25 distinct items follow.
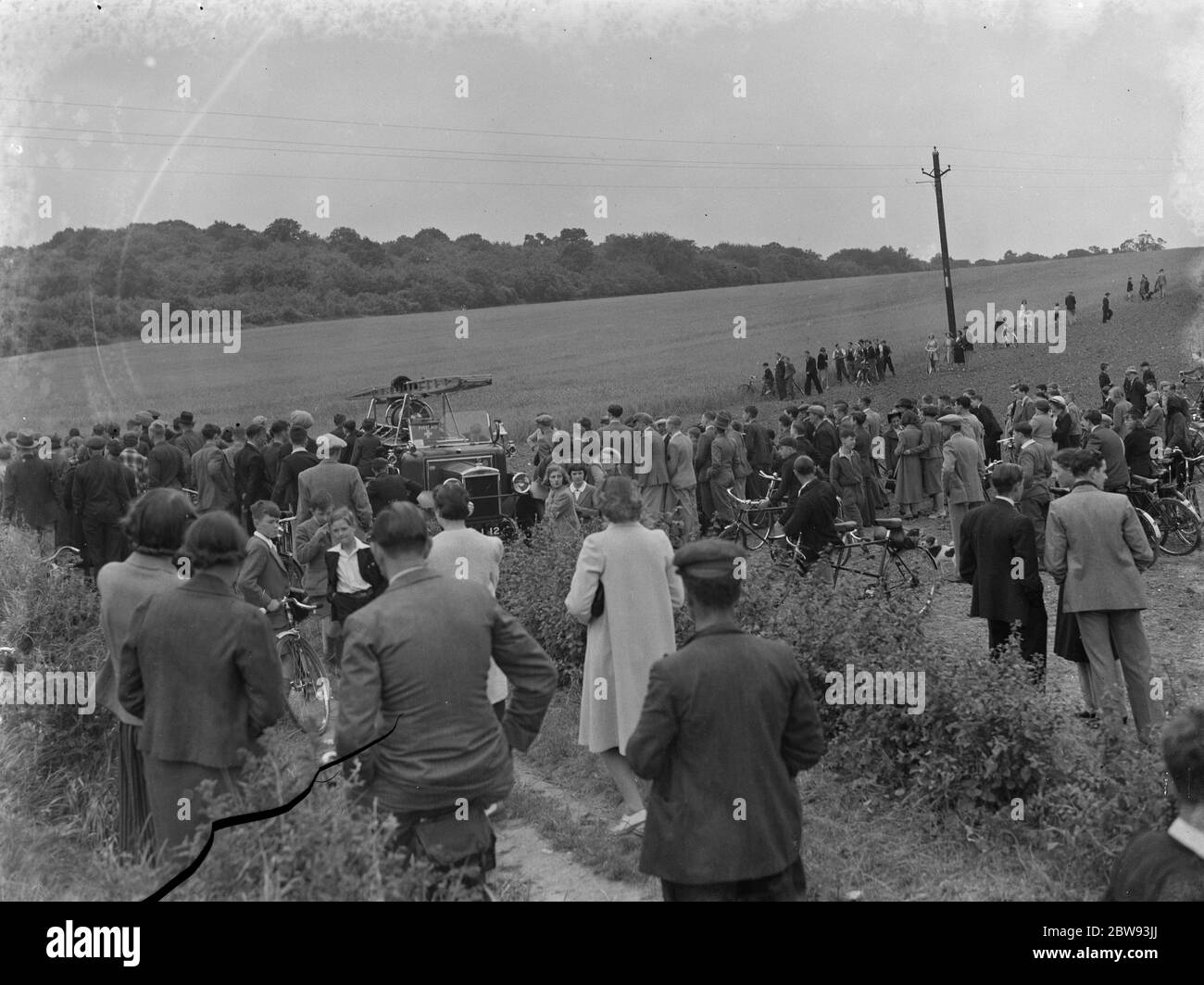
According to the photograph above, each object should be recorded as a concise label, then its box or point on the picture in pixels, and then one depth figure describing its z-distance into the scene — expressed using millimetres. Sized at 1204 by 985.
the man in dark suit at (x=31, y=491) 13477
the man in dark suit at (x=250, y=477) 13828
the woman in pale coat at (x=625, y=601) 5875
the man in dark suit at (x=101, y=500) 12547
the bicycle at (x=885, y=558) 10570
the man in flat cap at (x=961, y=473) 13664
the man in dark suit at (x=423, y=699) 3814
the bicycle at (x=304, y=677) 8016
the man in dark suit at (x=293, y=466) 12094
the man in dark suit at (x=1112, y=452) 12211
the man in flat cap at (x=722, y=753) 3623
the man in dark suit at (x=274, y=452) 13465
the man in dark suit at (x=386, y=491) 10789
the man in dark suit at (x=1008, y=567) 7730
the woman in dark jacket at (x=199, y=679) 4113
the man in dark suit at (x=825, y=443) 16625
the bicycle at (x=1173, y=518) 13406
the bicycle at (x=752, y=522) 14898
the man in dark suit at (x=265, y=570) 7684
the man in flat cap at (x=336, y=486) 10203
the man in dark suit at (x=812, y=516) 10469
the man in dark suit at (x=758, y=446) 18078
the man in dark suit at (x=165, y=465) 14180
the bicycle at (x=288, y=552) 11922
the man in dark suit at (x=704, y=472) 16203
